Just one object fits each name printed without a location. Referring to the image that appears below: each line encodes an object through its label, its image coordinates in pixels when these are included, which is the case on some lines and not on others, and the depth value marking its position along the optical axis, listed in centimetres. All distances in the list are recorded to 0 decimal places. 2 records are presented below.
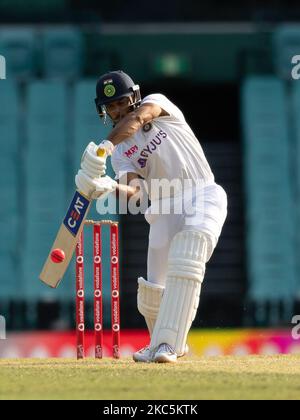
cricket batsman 929
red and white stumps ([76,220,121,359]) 1034
